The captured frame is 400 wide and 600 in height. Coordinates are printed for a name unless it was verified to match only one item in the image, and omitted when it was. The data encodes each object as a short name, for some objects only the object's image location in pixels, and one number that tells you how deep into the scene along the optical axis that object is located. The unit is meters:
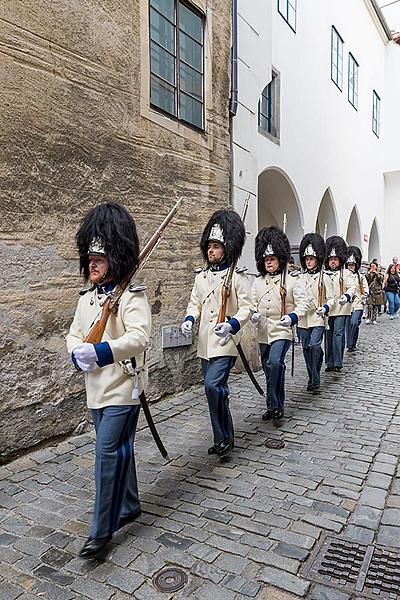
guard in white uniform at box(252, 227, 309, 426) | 5.04
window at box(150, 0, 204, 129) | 5.54
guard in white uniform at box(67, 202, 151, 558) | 2.71
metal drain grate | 2.53
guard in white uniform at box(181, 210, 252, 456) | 4.01
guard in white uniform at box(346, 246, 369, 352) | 9.16
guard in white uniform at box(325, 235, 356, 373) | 7.65
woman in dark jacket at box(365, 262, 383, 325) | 13.61
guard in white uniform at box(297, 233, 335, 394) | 6.46
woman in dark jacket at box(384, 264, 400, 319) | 15.70
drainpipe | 6.81
